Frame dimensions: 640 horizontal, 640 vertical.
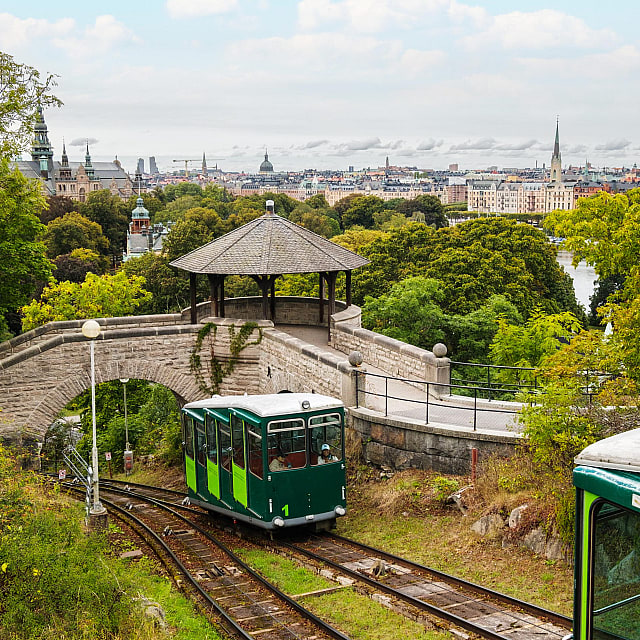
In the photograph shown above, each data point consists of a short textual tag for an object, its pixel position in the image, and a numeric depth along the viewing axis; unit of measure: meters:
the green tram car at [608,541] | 5.86
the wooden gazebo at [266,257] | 22.11
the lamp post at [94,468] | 15.03
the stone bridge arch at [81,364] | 20.72
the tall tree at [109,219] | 105.50
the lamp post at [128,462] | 29.34
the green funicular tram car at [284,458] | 14.22
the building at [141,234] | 98.41
